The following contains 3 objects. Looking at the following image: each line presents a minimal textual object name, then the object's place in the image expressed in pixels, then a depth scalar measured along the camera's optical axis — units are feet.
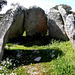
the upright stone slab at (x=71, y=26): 15.75
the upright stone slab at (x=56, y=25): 21.74
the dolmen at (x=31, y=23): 23.04
